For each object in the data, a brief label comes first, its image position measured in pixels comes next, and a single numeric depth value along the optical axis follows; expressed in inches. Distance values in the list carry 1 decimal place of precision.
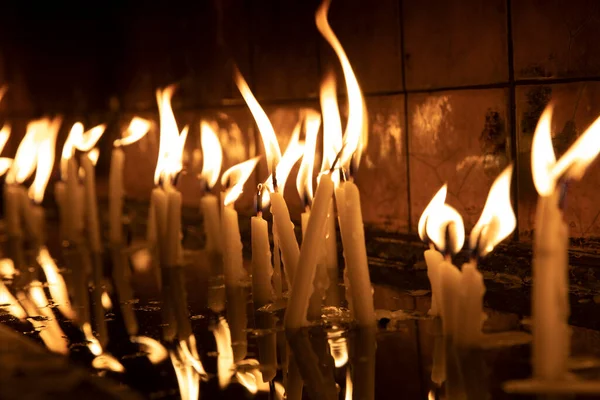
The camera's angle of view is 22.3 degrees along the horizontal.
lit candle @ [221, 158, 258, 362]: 37.6
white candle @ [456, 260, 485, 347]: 31.3
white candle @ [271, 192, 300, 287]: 35.8
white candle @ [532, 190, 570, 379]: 28.4
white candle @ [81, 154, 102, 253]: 48.7
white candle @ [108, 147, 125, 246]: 49.5
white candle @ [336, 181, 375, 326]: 33.6
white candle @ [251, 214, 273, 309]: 36.6
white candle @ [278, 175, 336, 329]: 33.6
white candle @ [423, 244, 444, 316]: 34.1
